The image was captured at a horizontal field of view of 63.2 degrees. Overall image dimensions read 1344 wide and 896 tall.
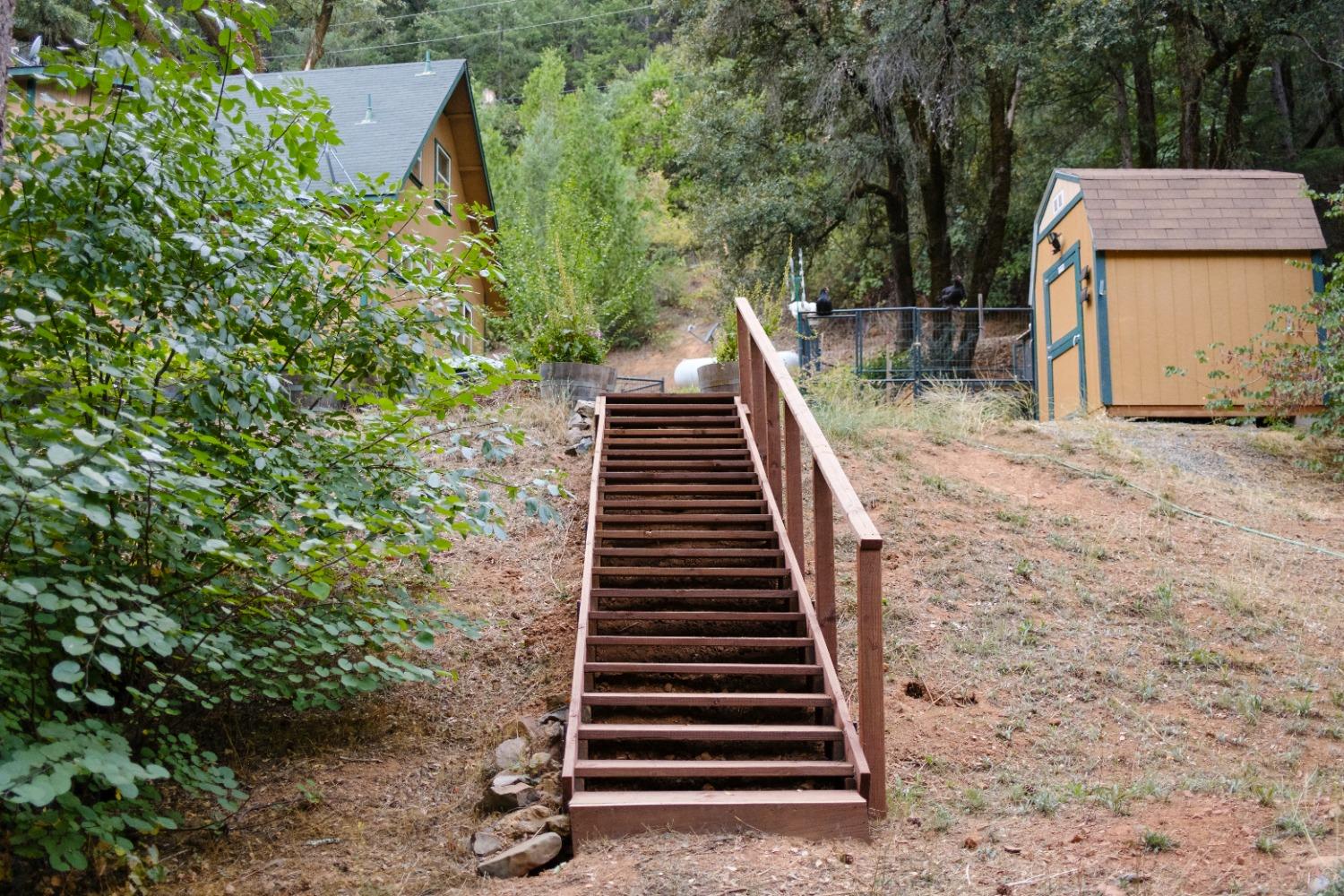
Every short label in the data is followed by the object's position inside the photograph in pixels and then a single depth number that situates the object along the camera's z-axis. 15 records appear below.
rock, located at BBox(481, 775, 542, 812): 4.23
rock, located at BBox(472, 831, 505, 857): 3.90
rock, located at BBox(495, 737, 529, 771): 4.54
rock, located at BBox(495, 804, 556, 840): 3.95
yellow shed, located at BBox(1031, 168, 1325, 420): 12.21
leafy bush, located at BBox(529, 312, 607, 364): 10.30
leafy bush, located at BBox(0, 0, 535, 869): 3.00
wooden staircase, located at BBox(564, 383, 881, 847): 3.96
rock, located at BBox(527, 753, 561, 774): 4.46
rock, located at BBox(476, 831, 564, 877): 3.74
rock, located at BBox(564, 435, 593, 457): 9.11
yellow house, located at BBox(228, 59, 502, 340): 15.72
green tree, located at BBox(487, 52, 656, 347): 23.17
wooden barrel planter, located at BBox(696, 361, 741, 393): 10.09
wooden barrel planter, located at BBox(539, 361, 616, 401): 10.16
